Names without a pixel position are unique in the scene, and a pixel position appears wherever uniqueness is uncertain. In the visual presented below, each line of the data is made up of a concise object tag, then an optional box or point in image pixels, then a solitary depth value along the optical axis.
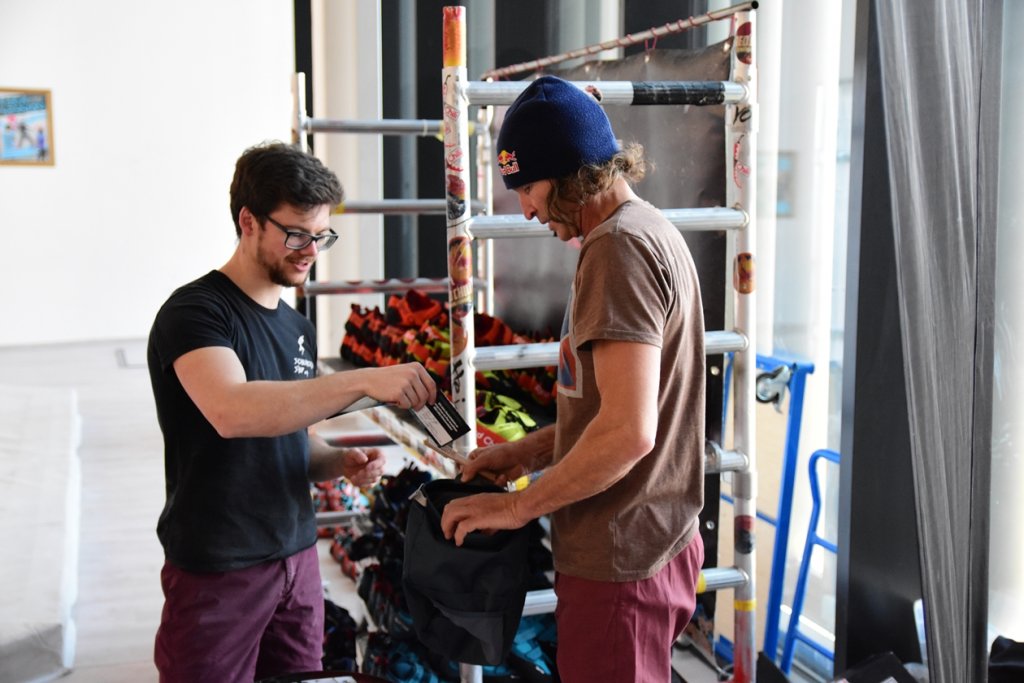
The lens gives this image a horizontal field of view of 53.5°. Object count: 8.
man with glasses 1.98
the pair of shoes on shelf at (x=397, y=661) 2.91
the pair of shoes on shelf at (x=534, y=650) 2.76
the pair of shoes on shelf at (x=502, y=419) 2.51
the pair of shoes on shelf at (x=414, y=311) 3.78
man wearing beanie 1.46
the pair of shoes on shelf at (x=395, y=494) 3.38
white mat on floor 3.49
